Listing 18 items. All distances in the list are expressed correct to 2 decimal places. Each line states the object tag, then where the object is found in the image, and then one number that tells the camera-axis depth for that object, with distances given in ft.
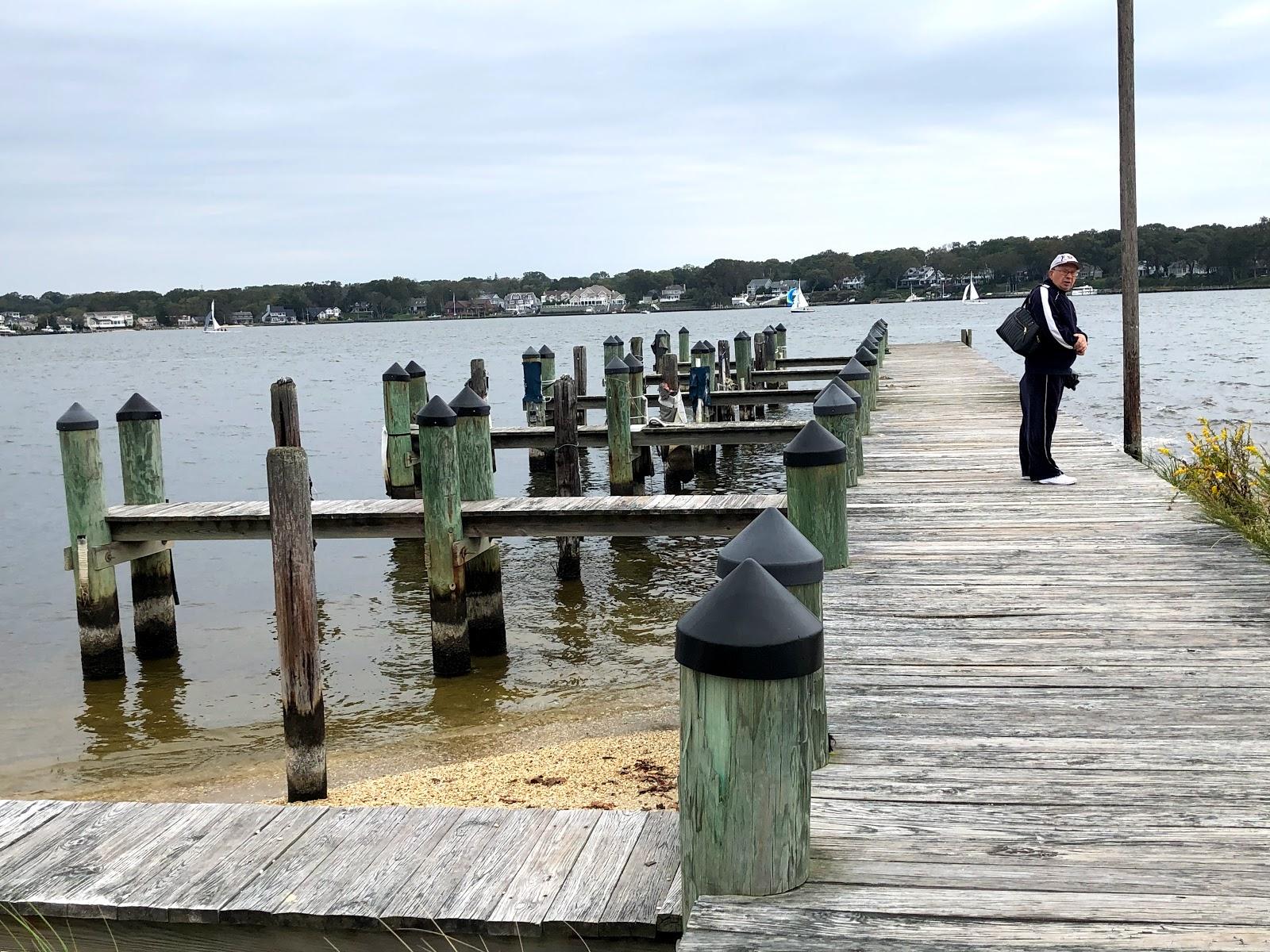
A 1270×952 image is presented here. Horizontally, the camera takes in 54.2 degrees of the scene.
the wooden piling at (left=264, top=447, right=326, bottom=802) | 23.13
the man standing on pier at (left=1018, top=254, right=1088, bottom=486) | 28.50
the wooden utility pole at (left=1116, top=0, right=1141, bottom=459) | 41.57
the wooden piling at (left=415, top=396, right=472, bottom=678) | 31.27
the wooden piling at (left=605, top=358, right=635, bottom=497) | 49.32
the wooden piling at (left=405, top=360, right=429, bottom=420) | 57.31
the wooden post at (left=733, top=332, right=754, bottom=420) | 78.74
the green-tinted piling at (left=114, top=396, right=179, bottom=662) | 33.86
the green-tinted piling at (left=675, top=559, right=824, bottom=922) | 9.32
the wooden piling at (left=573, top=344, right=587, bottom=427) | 76.94
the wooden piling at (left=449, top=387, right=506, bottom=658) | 34.86
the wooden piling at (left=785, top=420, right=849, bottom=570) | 20.16
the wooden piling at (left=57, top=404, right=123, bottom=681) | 32.48
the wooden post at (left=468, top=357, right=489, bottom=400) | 67.05
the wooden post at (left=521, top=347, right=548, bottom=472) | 67.67
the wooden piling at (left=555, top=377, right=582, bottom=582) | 47.14
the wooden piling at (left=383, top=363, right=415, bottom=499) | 54.08
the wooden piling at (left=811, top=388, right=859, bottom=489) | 26.71
